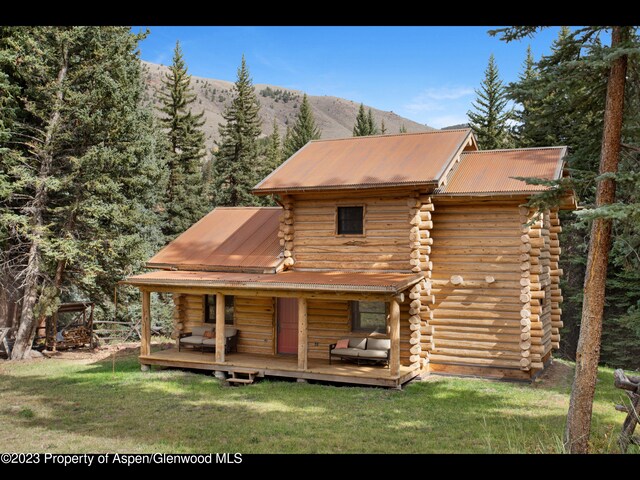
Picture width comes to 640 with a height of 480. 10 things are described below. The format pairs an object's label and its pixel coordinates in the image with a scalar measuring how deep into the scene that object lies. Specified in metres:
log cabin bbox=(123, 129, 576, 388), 15.02
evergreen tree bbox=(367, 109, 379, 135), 61.09
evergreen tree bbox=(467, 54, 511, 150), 37.62
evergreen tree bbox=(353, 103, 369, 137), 60.06
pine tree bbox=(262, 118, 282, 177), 46.56
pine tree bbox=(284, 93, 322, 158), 55.03
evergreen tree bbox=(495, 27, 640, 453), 8.30
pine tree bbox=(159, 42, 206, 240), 35.94
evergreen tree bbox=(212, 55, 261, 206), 38.81
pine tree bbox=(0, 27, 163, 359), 19.38
